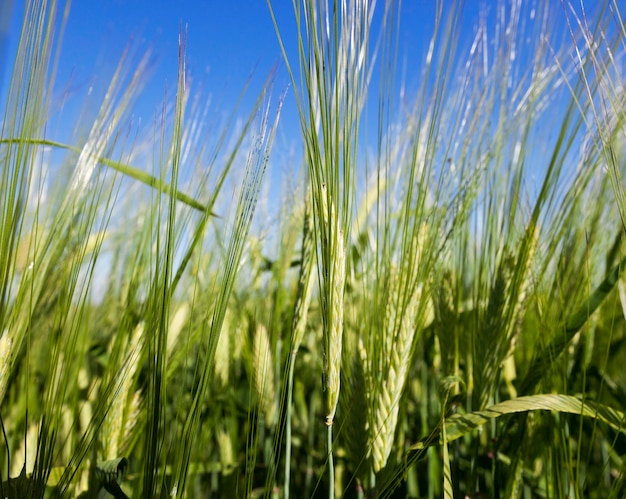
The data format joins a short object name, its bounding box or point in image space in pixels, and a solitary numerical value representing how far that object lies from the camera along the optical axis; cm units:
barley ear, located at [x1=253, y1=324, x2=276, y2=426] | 79
